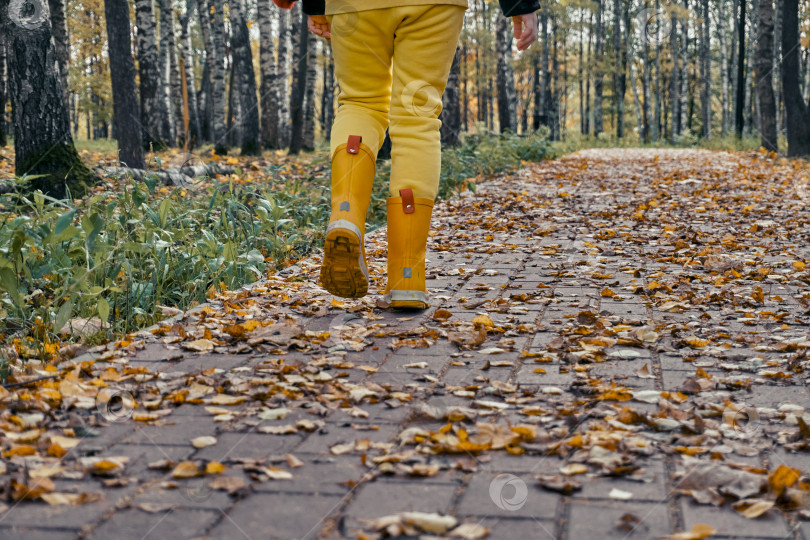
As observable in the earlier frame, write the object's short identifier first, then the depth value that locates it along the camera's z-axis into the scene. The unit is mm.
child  3314
